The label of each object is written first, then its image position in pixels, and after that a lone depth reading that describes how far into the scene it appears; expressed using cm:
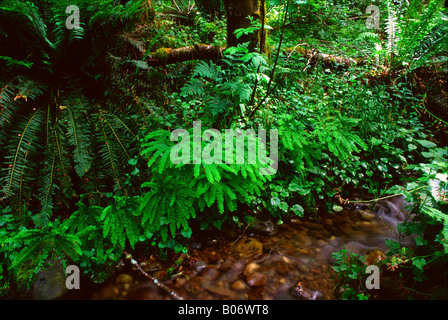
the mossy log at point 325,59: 455
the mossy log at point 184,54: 366
